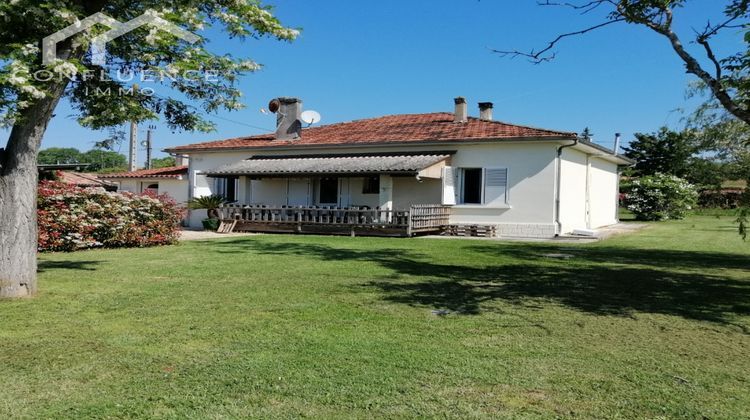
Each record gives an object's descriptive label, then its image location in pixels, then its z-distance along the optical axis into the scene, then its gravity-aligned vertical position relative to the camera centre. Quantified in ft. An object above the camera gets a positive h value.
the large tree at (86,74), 19.85 +5.40
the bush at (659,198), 105.60 +3.33
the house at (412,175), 64.13 +4.21
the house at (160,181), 88.58 +4.17
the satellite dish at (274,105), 86.81 +15.74
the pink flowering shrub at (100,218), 41.73 -0.97
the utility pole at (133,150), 112.06 +11.14
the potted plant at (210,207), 73.82 +0.09
